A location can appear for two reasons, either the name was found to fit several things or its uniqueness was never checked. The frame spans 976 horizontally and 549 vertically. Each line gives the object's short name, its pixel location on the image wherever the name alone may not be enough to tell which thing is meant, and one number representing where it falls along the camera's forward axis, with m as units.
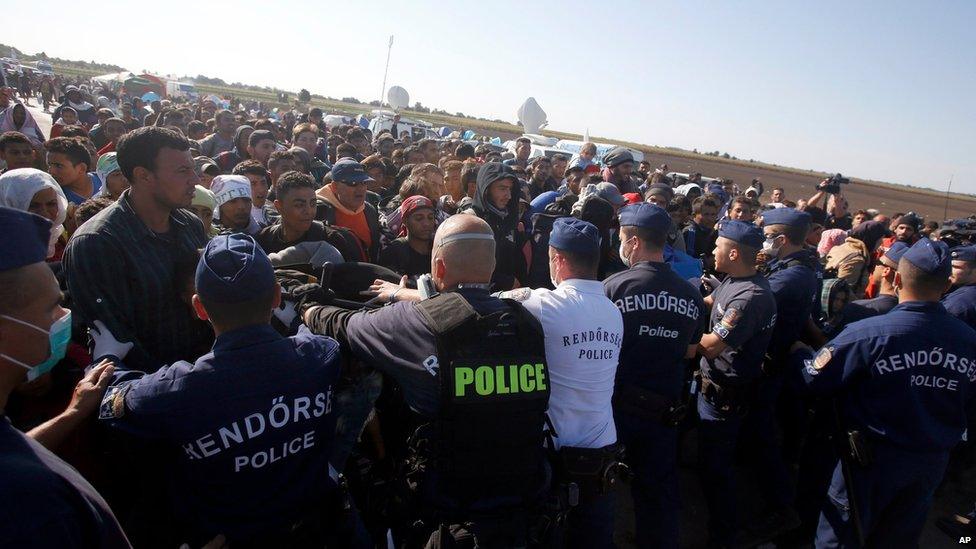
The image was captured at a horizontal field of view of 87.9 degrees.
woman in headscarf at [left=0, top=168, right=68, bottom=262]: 3.15
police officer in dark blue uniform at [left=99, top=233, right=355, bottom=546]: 1.73
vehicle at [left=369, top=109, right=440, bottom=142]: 22.80
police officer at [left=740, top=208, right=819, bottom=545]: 4.04
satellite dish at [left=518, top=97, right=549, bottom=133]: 32.56
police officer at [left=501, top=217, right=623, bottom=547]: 2.54
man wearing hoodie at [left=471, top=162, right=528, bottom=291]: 5.00
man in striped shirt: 2.26
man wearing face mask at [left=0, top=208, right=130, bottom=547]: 1.01
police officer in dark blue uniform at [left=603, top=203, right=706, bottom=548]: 3.19
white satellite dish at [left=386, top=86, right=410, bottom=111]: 34.56
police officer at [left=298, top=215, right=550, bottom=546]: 2.00
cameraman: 9.12
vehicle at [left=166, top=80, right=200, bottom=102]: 36.70
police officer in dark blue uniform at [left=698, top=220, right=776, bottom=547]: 3.56
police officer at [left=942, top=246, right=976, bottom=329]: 4.22
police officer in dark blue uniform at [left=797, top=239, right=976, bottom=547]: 2.94
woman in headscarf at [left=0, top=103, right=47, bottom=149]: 7.96
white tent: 33.97
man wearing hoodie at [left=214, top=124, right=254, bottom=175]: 7.30
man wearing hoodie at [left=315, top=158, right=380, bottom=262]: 4.59
